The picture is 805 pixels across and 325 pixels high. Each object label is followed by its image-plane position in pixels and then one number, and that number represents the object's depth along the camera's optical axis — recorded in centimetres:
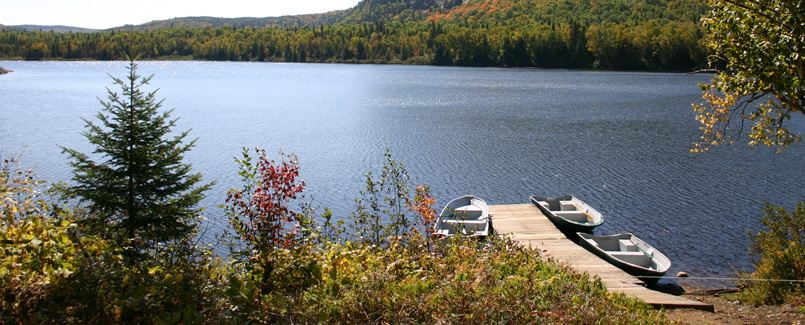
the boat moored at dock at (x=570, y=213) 1838
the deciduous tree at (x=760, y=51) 904
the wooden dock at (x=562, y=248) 1134
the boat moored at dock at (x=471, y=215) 1686
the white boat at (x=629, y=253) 1441
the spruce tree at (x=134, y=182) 870
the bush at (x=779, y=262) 1098
